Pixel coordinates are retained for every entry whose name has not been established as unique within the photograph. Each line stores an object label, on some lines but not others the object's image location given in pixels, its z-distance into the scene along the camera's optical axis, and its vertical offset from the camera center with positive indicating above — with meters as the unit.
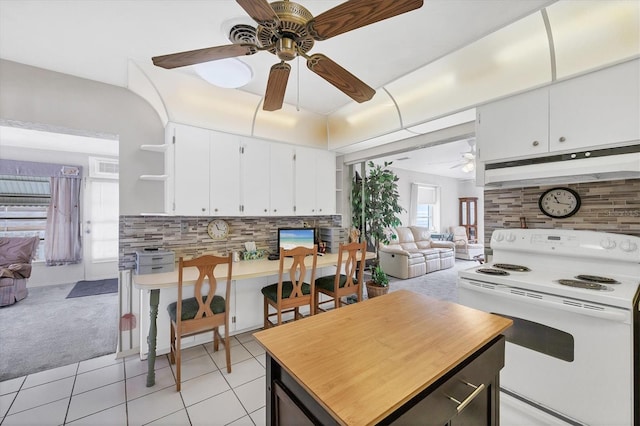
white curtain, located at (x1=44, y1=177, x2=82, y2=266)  5.02 -0.22
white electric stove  1.47 -0.67
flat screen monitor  3.53 -0.32
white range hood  1.68 +0.33
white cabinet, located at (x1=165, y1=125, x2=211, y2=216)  2.67 +0.45
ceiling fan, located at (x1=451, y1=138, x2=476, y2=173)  4.80 +1.10
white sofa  5.52 -0.89
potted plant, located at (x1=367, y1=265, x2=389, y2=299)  4.19 -1.14
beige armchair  7.52 -0.99
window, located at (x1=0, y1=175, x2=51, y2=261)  4.79 +0.14
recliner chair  3.89 -0.83
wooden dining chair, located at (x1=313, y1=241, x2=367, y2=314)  2.91 -0.79
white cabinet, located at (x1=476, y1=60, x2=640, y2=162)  1.67 +0.71
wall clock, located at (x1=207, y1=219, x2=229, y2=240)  3.14 -0.18
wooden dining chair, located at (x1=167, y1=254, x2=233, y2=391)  2.10 -0.83
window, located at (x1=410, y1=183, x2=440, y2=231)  8.11 +0.22
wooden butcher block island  0.77 -0.52
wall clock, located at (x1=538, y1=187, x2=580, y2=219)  2.18 +0.10
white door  5.39 -0.33
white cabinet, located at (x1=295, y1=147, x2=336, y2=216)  3.59 +0.46
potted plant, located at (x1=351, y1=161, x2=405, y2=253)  5.34 +0.19
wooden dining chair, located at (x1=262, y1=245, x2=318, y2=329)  2.54 -0.80
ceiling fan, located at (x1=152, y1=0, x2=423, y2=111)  1.15 +0.90
